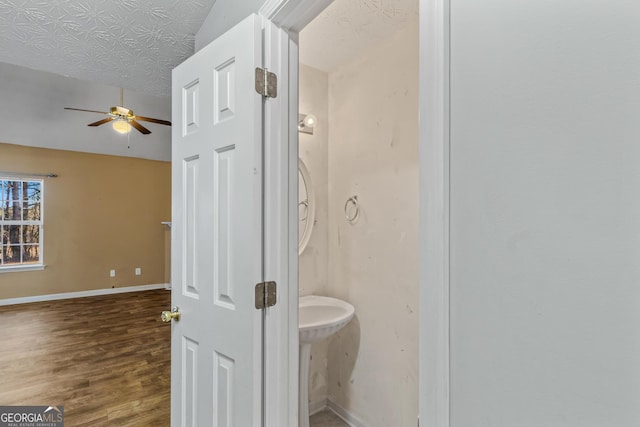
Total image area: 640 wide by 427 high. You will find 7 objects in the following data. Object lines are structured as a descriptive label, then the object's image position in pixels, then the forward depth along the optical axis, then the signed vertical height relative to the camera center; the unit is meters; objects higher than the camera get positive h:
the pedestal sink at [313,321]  1.73 -0.64
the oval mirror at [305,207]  2.22 +0.06
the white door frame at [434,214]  0.60 +0.00
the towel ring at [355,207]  2.15 +0.05
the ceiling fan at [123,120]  4.01 +1.30
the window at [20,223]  5.02 -0.11
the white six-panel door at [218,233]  1.11 -0.07
